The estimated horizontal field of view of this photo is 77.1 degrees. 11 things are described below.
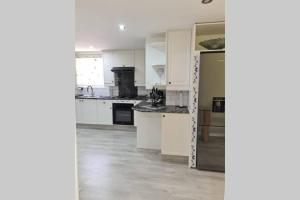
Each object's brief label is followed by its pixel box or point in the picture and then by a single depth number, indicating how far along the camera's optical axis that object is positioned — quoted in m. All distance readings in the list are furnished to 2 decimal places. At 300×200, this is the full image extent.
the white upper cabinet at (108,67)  5.26
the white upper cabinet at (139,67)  5.08
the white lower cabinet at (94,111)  5.17
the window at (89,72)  5.82
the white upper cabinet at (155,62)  3.81
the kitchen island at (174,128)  3.19
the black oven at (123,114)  5.03
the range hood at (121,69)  5.09
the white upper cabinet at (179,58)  3.26
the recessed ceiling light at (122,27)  2.93
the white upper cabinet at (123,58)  5.14
